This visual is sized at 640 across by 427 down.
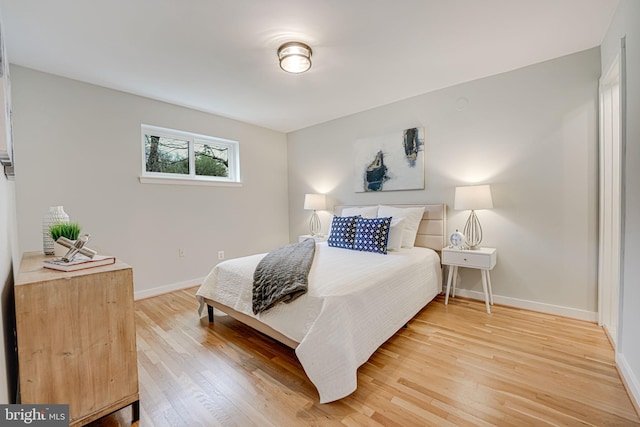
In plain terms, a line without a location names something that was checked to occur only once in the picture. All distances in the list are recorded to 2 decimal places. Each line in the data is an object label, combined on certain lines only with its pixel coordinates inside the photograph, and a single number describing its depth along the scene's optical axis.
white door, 2.15
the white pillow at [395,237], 2.95
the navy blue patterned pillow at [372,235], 2.84
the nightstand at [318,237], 3.88
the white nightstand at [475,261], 2.62
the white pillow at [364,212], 3.44
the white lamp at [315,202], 4.15
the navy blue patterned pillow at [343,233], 3.10
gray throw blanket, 1.80
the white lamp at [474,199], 2.66
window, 3.37
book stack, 1.31
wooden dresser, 1.13
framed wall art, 3.38
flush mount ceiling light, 2.20
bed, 1.53
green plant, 1.58
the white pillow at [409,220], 3.10
